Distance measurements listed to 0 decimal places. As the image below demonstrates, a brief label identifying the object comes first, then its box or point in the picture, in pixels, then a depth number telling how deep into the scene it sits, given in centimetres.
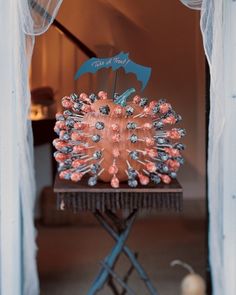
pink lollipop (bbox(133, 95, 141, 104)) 221
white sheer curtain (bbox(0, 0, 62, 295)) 217
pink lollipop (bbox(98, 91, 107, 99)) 222
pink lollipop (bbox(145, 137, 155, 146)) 203
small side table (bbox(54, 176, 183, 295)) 202
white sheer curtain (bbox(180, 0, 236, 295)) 213
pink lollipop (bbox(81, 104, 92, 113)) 212
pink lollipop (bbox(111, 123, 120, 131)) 202
